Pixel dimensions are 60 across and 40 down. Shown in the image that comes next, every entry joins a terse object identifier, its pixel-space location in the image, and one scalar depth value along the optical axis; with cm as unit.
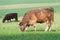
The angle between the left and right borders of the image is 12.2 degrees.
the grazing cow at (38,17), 1698
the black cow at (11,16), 2940
